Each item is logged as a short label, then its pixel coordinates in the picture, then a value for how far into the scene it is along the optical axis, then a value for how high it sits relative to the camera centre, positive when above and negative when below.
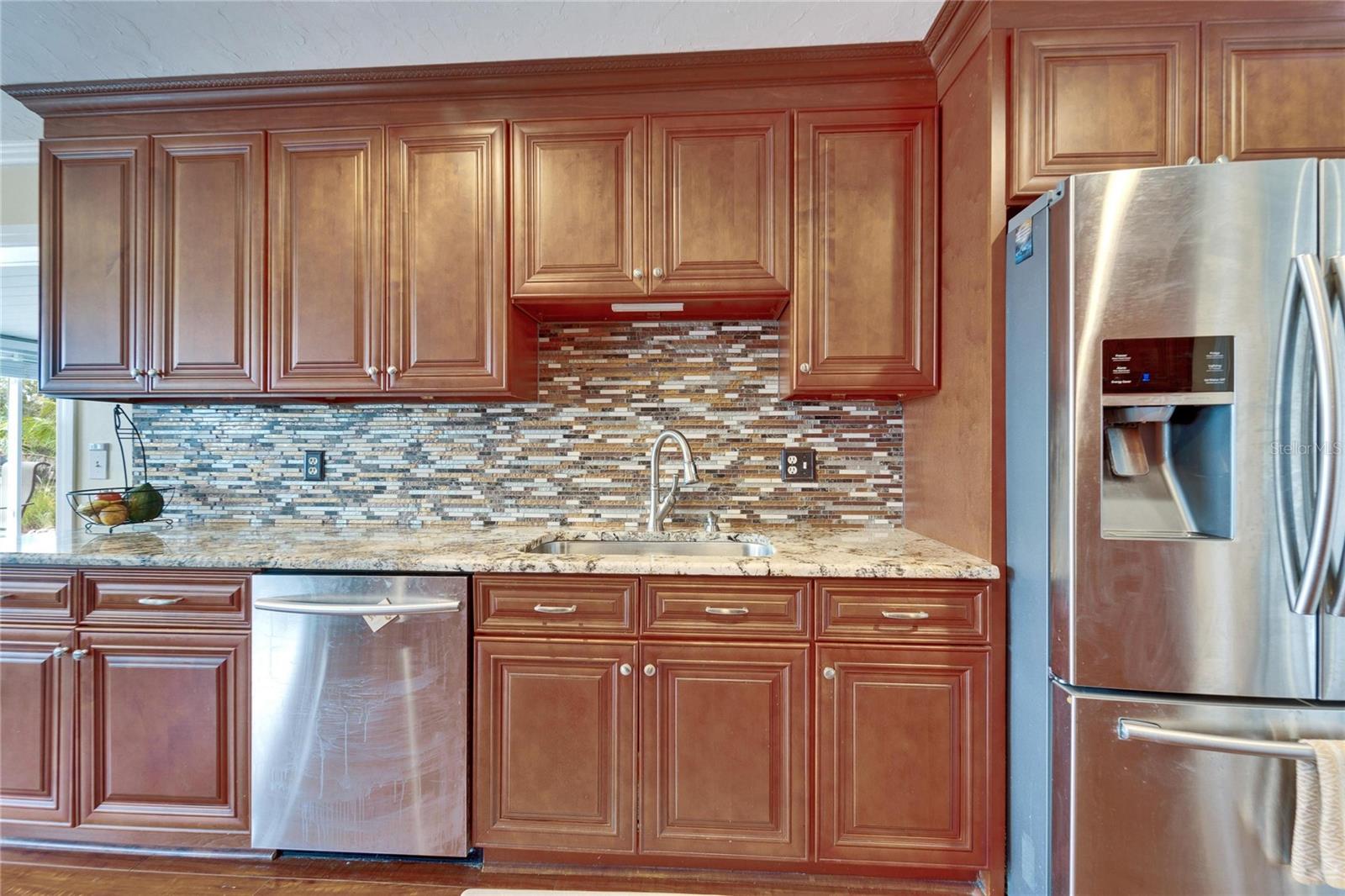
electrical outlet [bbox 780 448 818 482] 2.12 -0.06
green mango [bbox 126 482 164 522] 2.03 -0.20
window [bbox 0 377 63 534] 2.39 -0.03
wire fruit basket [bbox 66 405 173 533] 1.92 -0.19
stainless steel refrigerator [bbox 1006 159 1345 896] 1.13 -0.14
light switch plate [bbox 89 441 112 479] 2.35 -0.04
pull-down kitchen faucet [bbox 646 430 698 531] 1.97 -0.11
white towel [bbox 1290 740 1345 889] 1.08 -0.72
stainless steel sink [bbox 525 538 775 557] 2.03 -0.36
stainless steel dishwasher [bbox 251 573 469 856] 1.54 -0.73
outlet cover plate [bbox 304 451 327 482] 2.23 -0.07
